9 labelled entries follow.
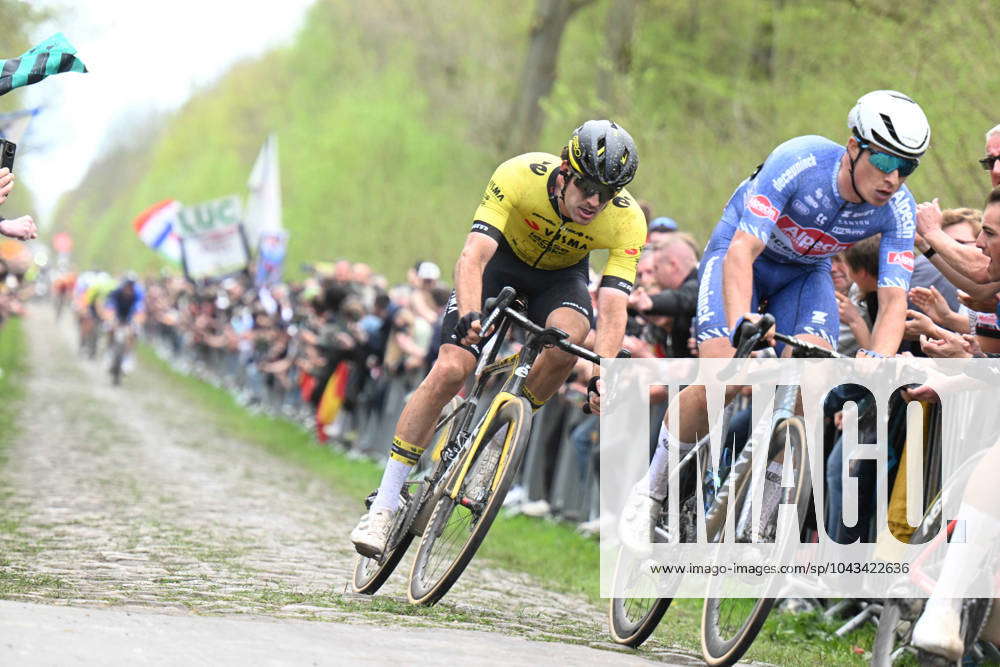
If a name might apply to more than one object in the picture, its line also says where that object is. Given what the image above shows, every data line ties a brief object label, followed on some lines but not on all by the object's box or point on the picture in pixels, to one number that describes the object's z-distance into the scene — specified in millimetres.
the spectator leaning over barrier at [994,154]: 12187
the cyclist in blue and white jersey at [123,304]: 63094
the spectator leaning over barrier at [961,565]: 9250
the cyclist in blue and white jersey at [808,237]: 12453
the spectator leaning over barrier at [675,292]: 18187
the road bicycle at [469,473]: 12477
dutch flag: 63094
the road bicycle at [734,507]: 10906
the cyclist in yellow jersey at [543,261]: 13453
